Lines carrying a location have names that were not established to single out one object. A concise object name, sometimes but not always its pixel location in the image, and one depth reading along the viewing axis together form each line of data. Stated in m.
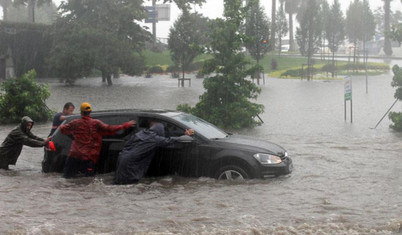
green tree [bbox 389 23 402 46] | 21.73
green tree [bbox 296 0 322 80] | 59.34
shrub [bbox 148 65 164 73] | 65.94
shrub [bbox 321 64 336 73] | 65.06
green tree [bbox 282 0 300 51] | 102.69
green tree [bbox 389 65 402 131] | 20.95
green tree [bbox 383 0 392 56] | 90.75
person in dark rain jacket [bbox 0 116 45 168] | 12.29
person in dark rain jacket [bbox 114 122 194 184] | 10.42
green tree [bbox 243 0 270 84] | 53.66
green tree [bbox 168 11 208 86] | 53.19
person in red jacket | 10.75
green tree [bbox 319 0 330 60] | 71.44
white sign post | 22.62
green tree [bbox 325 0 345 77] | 67.81
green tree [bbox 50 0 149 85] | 48.34
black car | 10.50
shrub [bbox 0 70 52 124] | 23.02
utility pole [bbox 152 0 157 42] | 85.10
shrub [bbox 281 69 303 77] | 60.12
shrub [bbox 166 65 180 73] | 65.76
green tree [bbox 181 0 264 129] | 21.38
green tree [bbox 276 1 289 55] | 97.88
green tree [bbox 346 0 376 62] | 73.38
